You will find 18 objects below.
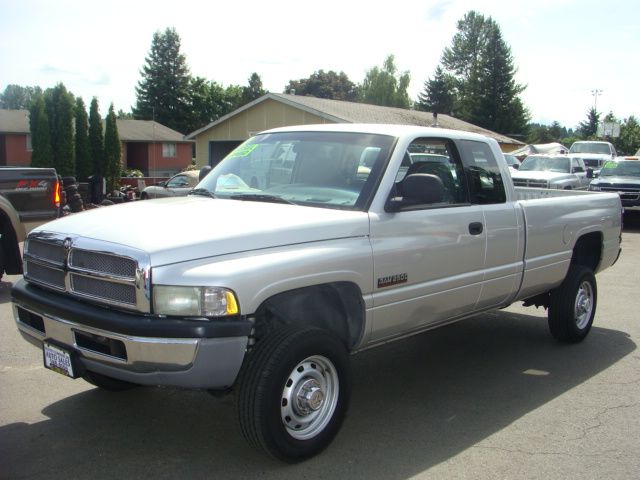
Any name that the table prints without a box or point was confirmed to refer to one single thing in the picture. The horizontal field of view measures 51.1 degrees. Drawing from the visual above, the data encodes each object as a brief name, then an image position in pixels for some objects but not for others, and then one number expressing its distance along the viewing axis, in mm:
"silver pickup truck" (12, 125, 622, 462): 3457
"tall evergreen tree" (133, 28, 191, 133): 75438
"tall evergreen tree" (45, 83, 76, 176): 33062
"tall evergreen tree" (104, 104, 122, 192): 35250
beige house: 30484
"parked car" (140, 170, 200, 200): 25516
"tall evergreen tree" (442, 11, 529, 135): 65812
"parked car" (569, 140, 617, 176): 30125
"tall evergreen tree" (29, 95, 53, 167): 31984
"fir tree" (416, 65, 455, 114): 79812
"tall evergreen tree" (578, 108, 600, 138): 75688
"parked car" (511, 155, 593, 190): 18844
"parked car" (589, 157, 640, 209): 18328
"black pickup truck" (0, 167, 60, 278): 7977
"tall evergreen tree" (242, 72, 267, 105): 91212
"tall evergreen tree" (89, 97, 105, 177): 34906
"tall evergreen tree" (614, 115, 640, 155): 56406
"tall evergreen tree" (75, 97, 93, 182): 34375
